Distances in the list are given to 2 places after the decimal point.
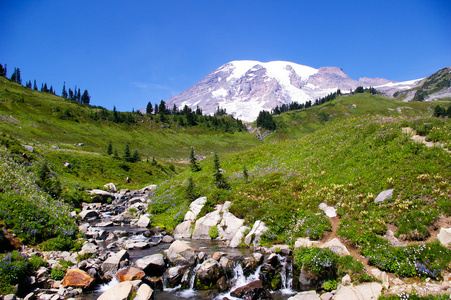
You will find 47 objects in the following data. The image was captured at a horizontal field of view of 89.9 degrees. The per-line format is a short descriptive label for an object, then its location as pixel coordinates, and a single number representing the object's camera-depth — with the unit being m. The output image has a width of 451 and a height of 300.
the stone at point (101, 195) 37.25
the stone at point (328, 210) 18.02
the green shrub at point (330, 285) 11.76
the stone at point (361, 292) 10.22
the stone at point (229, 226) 21.06
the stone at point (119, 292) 10.96
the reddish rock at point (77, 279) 12.33
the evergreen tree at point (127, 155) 65.88
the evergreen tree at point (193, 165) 44.03
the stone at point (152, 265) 14.23
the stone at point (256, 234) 18.72
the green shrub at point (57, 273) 12.63
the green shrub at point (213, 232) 21.61
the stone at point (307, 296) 11.22
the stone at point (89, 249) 15.80
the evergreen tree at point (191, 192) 28.31
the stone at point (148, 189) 45.34
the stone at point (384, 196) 16.28
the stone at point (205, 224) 22.21
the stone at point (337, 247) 13.31
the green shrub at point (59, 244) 15.37
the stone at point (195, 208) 24.80
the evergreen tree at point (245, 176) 28.92
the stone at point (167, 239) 21.15
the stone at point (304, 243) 15.15
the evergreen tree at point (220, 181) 28.55
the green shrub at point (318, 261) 12.48
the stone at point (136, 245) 18.83
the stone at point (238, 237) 19.17
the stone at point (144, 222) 27.09
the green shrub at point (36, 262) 12.34
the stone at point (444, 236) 11.29
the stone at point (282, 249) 15.55
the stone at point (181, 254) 15.32
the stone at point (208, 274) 13.52
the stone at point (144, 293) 11.42
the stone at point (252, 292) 12.20
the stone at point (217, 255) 15.57
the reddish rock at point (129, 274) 13.31
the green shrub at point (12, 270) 10.61
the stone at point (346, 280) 11.49
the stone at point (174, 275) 13.72
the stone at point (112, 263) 14.13
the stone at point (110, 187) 44.89
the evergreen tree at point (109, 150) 69.47
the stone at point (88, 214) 28.14
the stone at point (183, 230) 22.92
